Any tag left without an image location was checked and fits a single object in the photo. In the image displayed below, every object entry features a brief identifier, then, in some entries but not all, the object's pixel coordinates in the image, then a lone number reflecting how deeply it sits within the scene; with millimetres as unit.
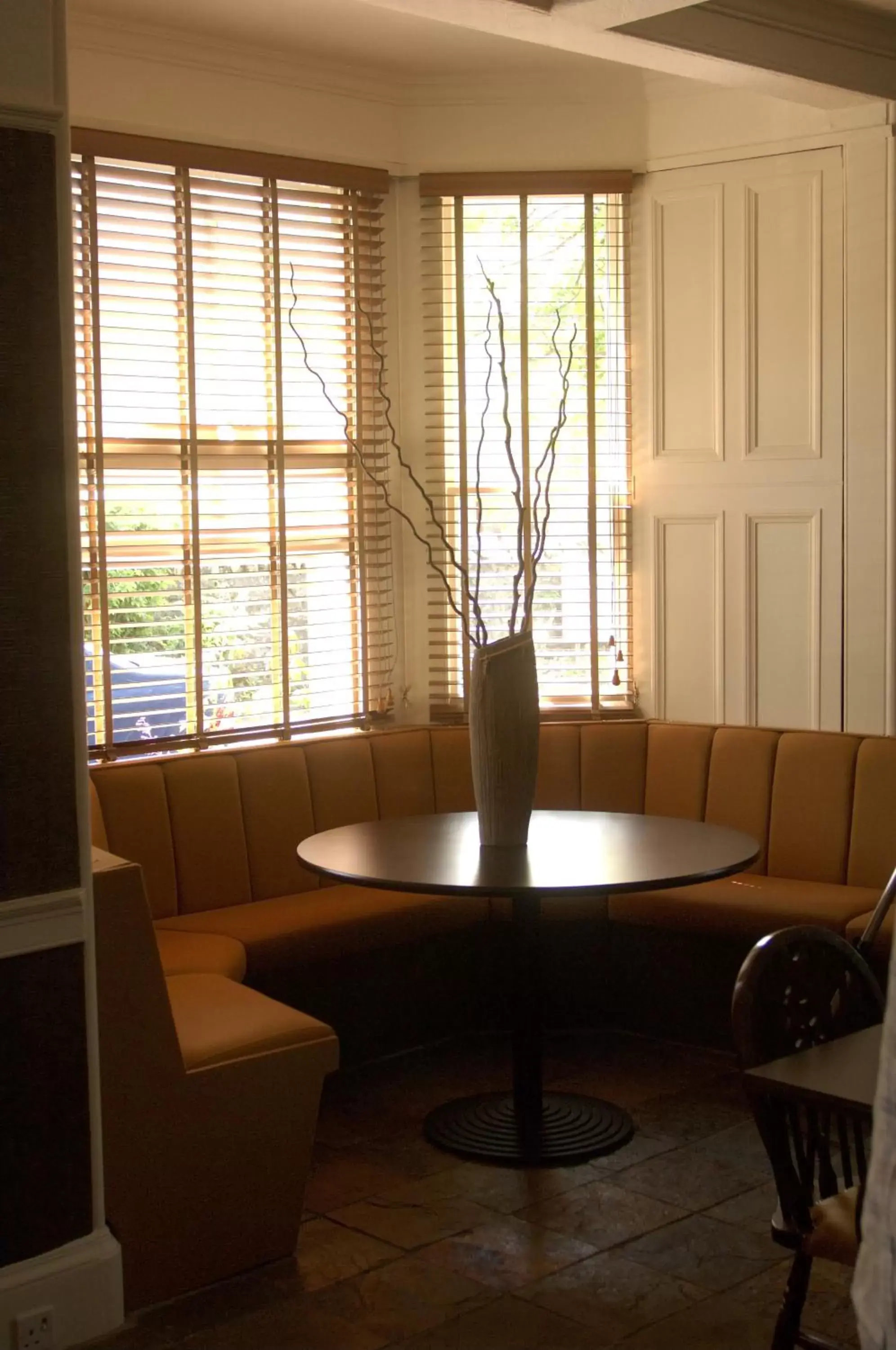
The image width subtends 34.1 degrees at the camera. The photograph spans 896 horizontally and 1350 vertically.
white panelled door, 4562
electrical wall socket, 2545
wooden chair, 2004
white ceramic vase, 3523
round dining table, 3174
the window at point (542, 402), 4781
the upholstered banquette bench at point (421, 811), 3889
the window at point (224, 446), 4164
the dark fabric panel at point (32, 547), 2527
